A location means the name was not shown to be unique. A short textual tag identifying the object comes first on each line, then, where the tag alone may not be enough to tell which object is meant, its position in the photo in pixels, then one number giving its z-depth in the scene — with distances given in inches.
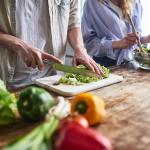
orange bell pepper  32.9
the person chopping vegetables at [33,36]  51.6
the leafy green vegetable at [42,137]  23.3
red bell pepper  24.2
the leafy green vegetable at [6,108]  33.7
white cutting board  45.2
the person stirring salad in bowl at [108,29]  67.9
